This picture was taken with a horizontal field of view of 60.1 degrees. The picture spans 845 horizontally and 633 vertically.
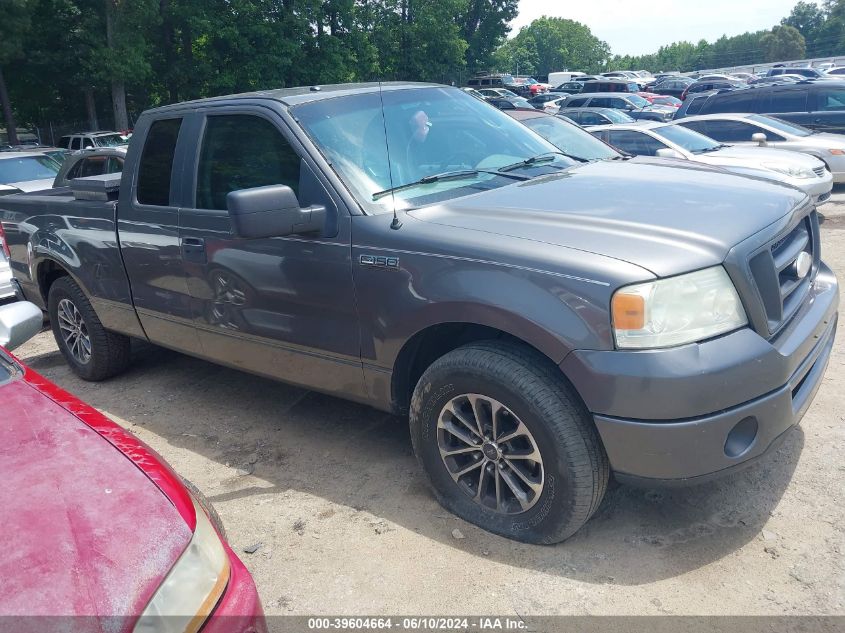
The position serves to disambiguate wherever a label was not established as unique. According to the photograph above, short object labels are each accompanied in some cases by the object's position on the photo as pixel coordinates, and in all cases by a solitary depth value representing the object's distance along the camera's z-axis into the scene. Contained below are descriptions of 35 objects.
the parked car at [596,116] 14.21
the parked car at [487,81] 44.88
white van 59.02
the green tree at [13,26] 22.47
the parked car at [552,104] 30.82
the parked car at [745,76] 37.97
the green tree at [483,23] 47.91
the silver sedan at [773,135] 11.38
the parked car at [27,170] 11.02
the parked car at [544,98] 36.70
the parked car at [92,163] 9.05
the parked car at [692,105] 14.30
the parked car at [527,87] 44.88
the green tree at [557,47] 116.78
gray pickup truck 2.60
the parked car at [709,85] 31.31
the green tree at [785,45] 81.12
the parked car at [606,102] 24.77
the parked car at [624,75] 48.14
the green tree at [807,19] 94.81
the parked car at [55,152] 12.50
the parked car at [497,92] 37.81
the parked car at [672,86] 38.13
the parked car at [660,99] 30.16
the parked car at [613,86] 34.47
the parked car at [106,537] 1.67
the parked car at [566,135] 5.80
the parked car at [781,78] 28.86
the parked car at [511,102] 28.55
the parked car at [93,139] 19.75
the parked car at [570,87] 41.95
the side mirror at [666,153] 7.95
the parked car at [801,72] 32.27
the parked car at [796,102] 13.33
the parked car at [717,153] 9.53
